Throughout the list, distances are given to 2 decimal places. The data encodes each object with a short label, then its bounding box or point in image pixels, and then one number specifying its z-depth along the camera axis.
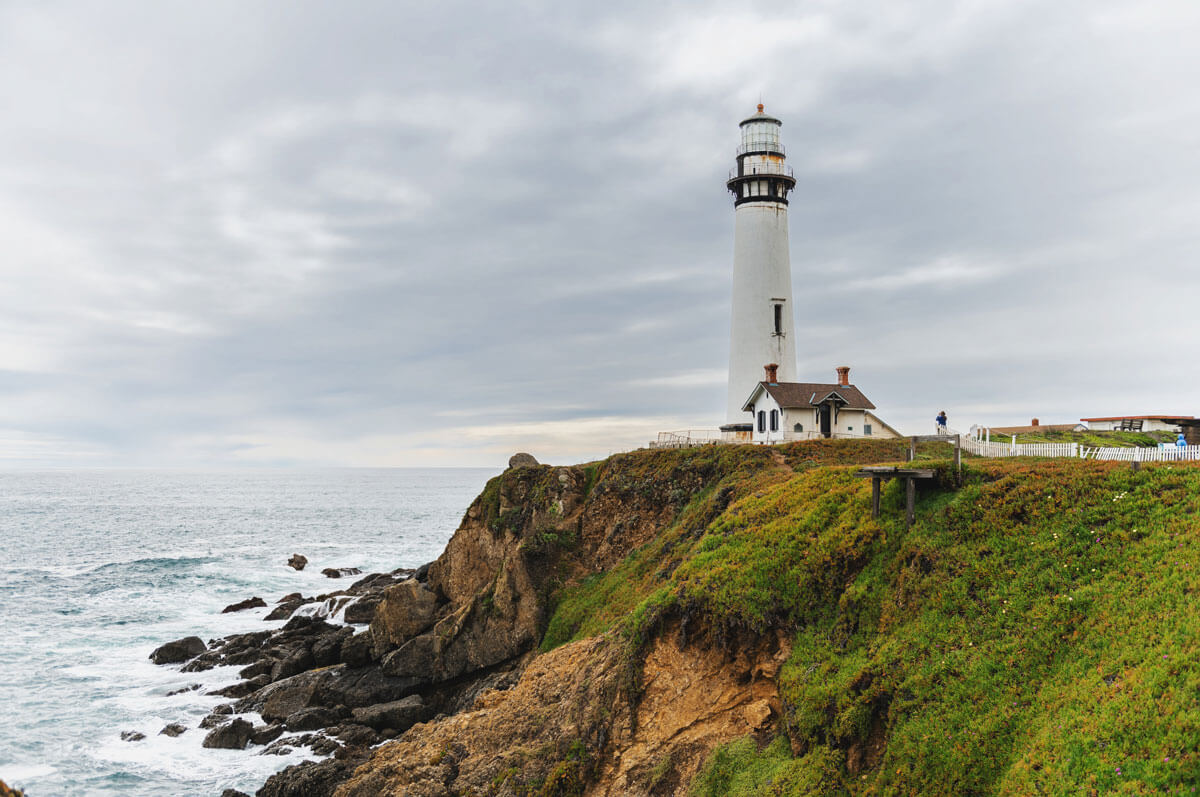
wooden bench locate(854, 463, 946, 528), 18.86
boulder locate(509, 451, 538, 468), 46.75
